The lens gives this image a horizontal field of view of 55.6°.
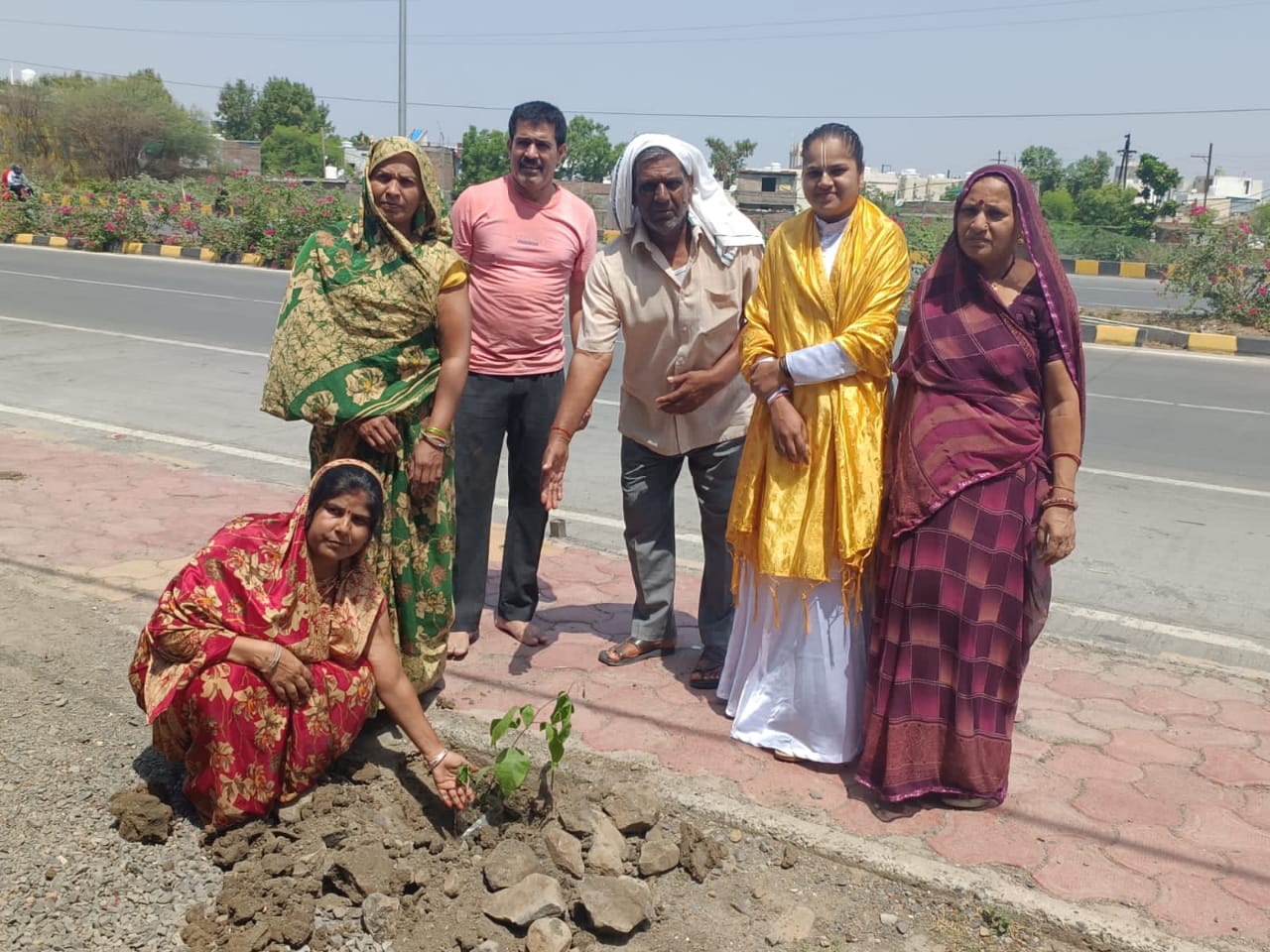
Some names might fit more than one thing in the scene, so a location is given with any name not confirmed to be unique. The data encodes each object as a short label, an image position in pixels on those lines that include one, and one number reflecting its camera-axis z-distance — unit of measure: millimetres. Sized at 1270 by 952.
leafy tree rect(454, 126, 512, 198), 85312
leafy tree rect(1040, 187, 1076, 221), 43344
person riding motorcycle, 27412
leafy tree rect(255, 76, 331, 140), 89688
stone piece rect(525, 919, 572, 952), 2553
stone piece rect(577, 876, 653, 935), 2619
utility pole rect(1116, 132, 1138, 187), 61809
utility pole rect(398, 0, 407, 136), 22141
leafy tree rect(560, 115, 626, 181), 96688
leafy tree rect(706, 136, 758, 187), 85250
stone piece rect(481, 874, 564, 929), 2639
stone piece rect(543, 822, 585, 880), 2828
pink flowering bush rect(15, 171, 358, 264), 20844
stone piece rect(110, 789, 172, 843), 2938
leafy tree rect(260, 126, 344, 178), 73375
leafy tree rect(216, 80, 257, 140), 92188
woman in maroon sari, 2984
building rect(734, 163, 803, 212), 36781
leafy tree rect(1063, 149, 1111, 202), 53000
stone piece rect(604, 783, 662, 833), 2998
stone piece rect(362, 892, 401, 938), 2623
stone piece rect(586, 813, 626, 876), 2846
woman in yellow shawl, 3262
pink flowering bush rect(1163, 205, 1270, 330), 14852
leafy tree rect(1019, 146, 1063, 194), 53094
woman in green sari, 3395
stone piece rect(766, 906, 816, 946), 2664
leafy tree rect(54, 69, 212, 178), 41344
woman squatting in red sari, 2926
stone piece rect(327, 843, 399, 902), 2730
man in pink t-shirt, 4082
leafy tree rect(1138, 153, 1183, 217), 43656
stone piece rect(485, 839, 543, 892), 2775
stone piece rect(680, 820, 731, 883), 2879
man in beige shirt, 3639
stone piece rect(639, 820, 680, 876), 2875
